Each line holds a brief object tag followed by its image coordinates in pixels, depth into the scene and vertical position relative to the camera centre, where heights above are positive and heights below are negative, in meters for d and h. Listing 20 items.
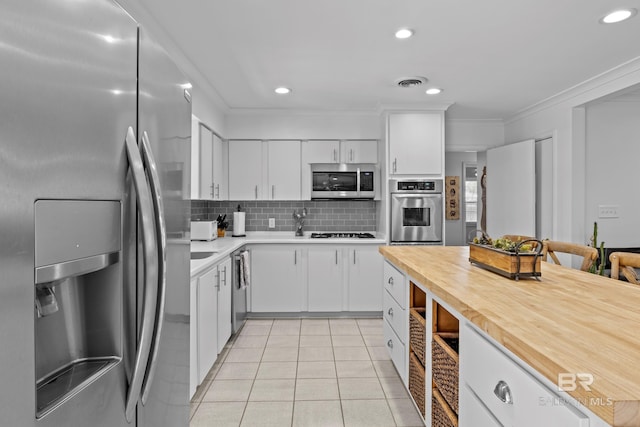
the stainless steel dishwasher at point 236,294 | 3.69 -0.82
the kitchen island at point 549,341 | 0.76 -0.32
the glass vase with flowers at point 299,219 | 4.78 -0.08
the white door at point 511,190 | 4.32 +0.29
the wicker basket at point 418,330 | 2.03 -0.65
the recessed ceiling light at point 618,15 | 2.28 +1.22
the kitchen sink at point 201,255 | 3.21 -0.36
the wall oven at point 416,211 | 4.40 +0.03
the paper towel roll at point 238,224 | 4.61 -0.14
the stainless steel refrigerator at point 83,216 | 0.56 -0.01
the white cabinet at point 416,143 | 4.39 +0.81
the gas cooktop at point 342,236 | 4.57 -0.28
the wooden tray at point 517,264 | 1.69 -0.23
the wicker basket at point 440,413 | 1.56 -0.87
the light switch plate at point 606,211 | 4.02 +0.03
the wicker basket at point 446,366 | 1.54 -0.66
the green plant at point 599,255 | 3.50 -0.38
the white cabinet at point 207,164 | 3.46 +0.50
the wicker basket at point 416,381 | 2.02 -0.94
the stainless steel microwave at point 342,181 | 4.66 +0.39
